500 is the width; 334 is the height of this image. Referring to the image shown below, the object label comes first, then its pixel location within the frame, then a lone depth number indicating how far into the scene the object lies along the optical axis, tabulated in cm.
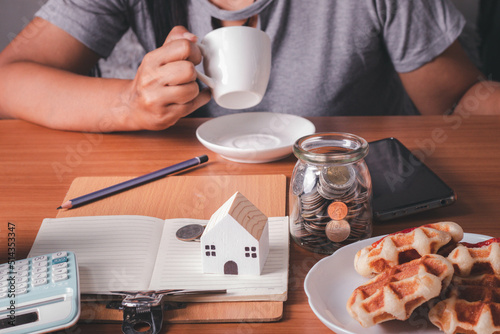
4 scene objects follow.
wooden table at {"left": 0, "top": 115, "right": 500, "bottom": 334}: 56
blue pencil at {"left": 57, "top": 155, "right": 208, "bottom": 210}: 72
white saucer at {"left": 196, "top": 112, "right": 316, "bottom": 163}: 82
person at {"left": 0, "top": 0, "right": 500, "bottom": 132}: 101
